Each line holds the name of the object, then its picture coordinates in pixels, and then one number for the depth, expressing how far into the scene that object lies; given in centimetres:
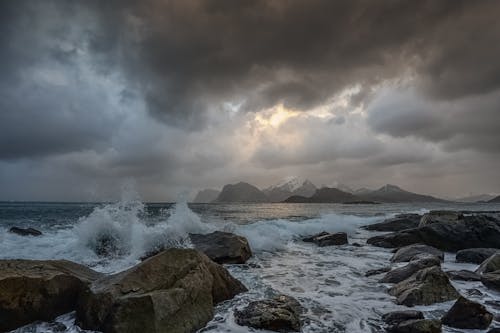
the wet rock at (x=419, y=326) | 572
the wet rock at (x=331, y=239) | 1912
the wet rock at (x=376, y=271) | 1110
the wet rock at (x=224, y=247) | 1298
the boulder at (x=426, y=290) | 754
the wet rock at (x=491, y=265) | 991
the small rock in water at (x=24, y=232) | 2089
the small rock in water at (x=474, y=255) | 1296
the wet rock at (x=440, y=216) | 2153
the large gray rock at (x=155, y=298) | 571
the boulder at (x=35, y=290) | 625
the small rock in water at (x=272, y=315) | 621
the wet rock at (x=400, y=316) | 633
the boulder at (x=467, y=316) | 615
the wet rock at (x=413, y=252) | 1309
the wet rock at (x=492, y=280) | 857
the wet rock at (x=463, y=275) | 958
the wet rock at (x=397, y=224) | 2786
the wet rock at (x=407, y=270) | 970
